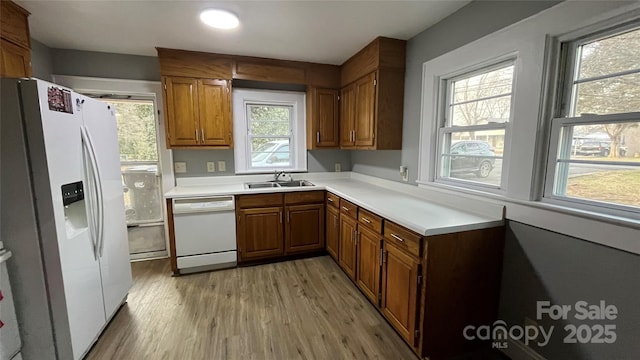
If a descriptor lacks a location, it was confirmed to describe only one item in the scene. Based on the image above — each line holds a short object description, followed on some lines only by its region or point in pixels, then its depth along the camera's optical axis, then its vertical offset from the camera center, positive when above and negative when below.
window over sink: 3.41 +0.21
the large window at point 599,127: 1.24 +0.10
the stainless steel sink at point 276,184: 3.45 -0.48
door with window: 3.11 -0.33
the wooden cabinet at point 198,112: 2.91 +0.38
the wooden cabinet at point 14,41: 1.92 +0.79
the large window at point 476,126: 1.81 +0.15
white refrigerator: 1.43 -0.39
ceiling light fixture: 2.03 +1.00
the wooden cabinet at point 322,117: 3.45 +0.38
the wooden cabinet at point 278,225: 3.00 -0.88
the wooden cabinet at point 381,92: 2.58 +0.54
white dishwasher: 2.82 -0.91
